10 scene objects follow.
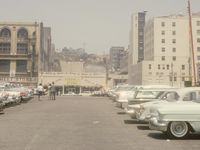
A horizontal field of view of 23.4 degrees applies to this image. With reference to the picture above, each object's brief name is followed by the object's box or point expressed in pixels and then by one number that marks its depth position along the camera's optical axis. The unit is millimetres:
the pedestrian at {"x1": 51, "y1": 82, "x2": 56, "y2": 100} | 47300
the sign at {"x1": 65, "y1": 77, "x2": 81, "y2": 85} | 130375
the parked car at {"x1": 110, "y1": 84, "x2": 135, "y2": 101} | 33050
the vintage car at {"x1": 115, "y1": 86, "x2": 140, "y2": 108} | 24722
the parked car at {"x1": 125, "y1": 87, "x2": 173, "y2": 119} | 19630
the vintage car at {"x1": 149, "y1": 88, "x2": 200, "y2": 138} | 13766
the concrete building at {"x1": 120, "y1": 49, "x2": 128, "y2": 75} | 186712
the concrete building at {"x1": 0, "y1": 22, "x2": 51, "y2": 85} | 126000
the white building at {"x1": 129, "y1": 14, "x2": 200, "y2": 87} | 128375
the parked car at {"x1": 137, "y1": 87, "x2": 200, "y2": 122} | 14984
